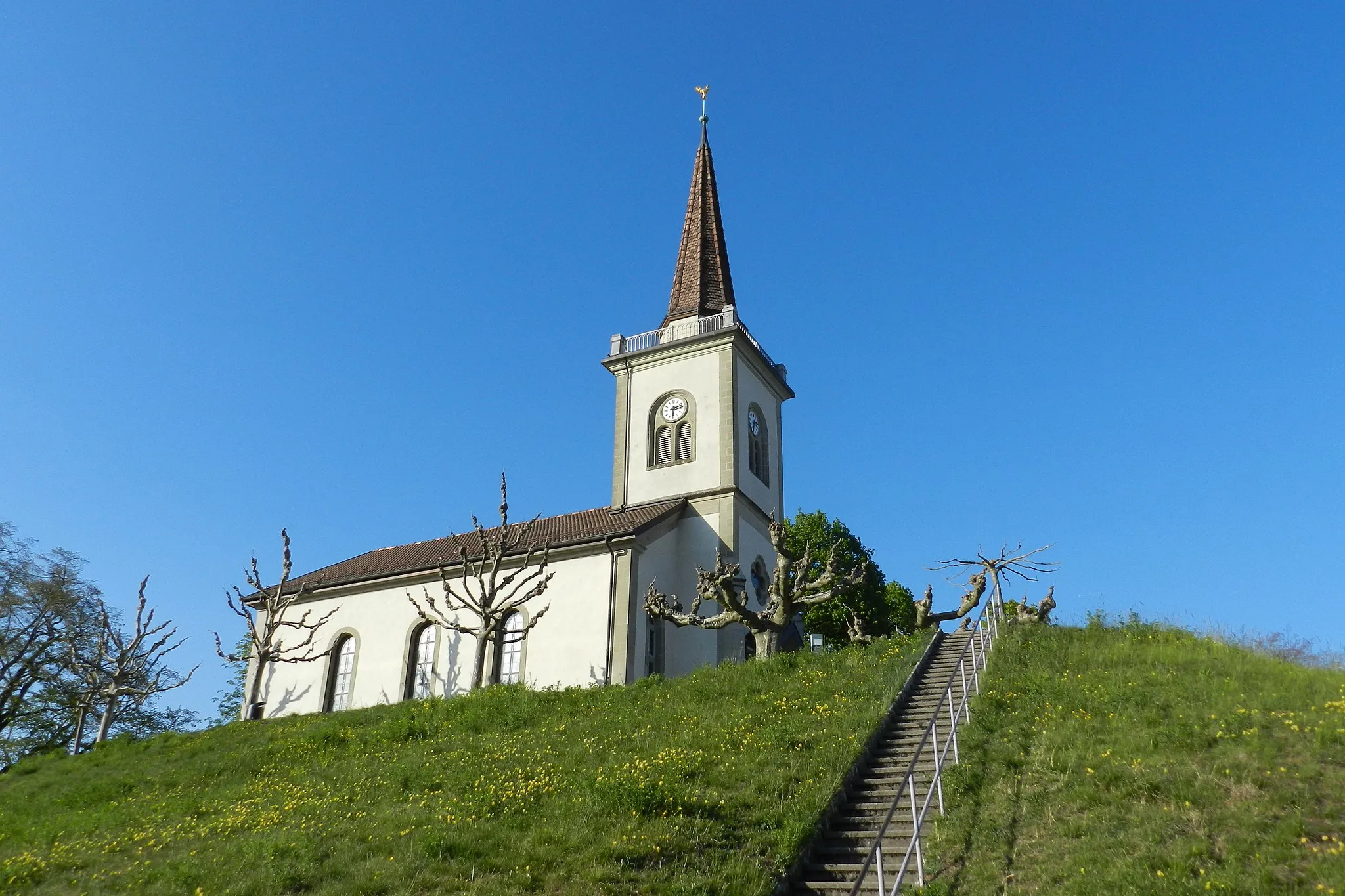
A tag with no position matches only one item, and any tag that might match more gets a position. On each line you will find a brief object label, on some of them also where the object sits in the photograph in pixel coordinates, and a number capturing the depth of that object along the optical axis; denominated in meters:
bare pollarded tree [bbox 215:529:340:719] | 30.92
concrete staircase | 12.09
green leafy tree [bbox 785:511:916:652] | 39.22
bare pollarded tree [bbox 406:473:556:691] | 26.31
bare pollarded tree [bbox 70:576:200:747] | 29.66
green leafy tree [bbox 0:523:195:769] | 34.41
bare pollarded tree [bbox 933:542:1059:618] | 27.31
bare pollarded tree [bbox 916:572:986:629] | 26.91
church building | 27.00
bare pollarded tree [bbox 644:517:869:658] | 23.20
